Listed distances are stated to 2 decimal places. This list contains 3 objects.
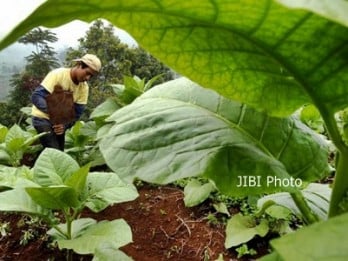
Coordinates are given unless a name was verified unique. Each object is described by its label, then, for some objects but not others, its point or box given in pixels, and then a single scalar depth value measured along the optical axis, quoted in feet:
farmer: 10.21
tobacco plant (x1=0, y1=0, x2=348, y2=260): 1.11
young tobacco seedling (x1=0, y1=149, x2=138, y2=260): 4.72
